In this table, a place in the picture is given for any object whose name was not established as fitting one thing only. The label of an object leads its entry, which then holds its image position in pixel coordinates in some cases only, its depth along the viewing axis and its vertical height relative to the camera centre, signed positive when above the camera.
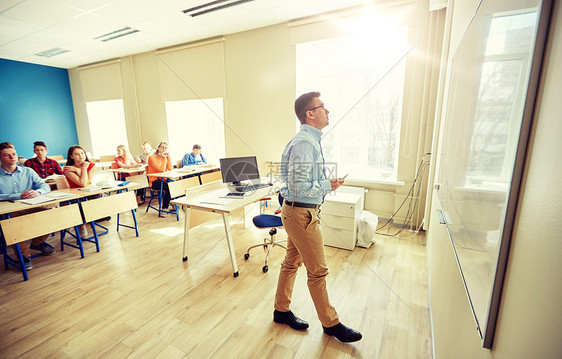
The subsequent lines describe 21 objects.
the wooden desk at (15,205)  2.47 -0.71
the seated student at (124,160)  5.12 -0.51
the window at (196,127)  5.42 +0.15
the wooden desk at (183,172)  4.32 -0.67
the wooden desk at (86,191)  3.10 -0.70
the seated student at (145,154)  5.45 -0.44
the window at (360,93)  3.62 +0.59
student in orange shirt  4.60 -0.59
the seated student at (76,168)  3.33 -0.44
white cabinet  2.91 -0.99
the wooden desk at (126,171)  4.80 -0.68
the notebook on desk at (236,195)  2.60 -0.62
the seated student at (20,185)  2.81 -0.58
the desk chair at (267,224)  2.57 -0.90
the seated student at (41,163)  3.79 -0.42
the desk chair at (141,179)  4.20 -0.74
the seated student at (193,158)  5.25 -0.49
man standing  1.52 -0.38
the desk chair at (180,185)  3.28 -0.69
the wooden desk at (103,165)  5.64 -0.67
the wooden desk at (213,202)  2.34 -0.64
